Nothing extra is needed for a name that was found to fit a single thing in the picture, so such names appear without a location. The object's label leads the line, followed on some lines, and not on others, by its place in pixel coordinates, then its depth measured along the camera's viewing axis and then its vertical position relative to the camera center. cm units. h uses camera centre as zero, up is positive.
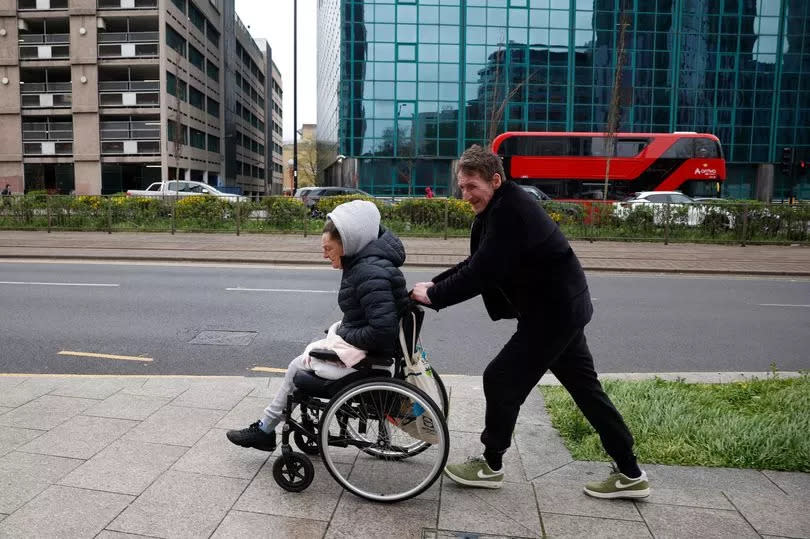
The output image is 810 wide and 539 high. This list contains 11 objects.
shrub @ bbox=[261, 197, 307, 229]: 2098 -29
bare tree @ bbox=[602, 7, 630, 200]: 2320 +366
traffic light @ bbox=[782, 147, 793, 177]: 2909 +205
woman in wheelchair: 325 -42
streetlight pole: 2803 +558
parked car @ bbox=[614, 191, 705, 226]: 1961 -8
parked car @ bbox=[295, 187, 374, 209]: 2927 +45
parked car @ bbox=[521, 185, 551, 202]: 2427 +40
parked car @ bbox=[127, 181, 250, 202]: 3341 +57
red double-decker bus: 2942 +185
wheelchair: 328 -114
